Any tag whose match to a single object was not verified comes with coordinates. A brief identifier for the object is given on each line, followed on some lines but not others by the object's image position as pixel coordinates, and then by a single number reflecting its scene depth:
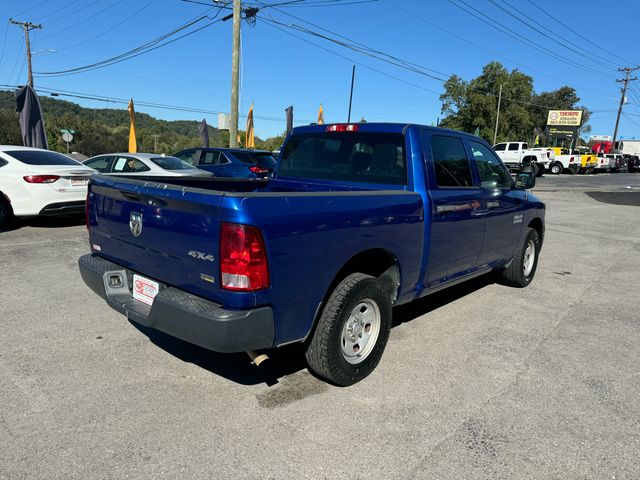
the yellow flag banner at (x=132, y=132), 18.28
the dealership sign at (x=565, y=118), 62.12
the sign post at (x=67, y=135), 38.02
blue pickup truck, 2.53
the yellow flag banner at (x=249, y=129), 21.98
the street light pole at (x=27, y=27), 38.80
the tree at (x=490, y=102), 62.03
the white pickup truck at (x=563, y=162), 38.09
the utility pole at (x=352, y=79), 31.20
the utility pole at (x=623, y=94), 58.97
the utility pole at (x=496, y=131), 57.06
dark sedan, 12.73
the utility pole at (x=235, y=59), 17.30
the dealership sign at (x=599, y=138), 97.09
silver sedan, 9.62
